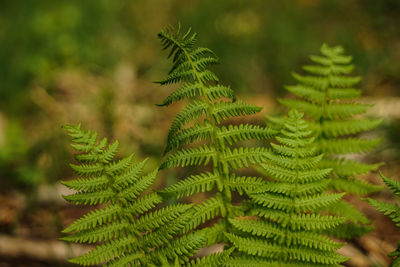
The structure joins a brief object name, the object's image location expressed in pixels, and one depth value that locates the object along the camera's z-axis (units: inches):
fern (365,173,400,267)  93.7
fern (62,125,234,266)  94.8
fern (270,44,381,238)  100.1
